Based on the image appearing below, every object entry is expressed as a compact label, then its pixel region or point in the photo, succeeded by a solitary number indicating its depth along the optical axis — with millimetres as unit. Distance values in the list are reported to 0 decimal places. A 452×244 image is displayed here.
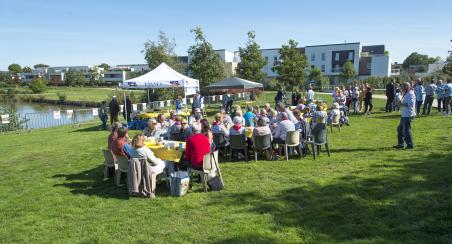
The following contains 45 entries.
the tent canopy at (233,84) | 22000
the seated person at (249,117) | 11827
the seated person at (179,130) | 9289
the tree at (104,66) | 149600
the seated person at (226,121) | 10629
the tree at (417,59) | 123125
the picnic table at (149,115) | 15418
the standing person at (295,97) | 20000
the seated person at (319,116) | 11133
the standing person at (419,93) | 16047
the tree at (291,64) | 32875
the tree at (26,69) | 146750
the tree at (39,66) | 163250
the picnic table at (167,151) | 7395
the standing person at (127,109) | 16562
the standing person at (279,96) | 21281
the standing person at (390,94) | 17953
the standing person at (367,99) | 17812
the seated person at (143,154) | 6688
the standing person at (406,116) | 9086
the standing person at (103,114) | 16516
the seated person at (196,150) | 6848
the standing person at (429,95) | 15906
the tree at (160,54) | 35094
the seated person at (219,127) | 9383
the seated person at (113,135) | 7905
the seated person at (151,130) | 9281
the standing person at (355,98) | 18250
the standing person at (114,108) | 16705
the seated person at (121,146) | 7203
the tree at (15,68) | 145100
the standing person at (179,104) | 17650
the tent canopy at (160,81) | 15773
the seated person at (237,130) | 9044
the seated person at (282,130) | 8992
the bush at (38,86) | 75188
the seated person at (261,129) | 8764
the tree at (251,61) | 36531
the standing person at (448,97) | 15690
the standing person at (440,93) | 16203
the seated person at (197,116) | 10498
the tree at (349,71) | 58062
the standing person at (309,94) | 18792
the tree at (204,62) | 34219
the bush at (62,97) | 57031
